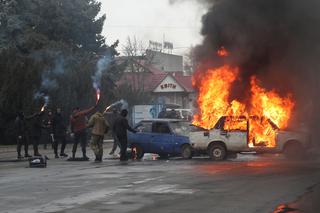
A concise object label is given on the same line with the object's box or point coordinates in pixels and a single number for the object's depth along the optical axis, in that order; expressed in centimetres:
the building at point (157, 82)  6076
